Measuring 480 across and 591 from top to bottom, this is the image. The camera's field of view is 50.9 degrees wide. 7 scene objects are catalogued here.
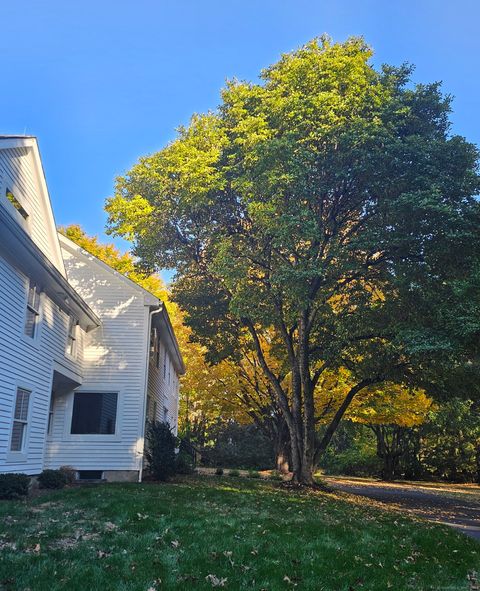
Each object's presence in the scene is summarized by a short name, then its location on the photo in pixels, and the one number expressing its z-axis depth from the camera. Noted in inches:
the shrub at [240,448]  1386.6
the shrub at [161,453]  639.1
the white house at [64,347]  445.1
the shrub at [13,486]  394.6
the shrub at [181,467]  691.4
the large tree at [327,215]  532.1
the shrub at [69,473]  579.4
